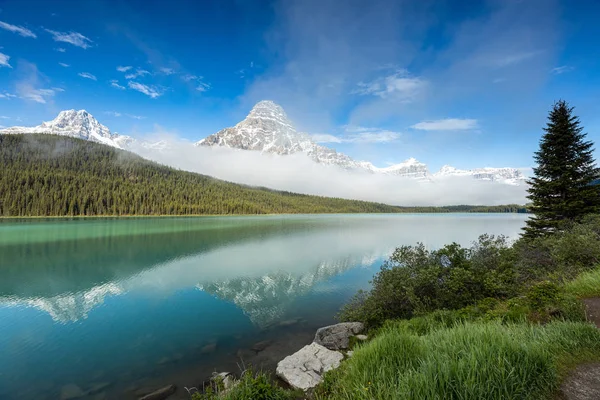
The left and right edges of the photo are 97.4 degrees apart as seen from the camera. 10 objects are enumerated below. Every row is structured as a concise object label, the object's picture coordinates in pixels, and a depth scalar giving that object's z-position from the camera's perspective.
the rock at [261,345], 13.63
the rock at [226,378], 8.00
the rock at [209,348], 13.48
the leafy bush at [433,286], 13.23
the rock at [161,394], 9.92
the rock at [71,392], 10.09
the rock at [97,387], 10.44
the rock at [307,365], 9.52
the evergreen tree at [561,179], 23.88
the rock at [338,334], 12.38
